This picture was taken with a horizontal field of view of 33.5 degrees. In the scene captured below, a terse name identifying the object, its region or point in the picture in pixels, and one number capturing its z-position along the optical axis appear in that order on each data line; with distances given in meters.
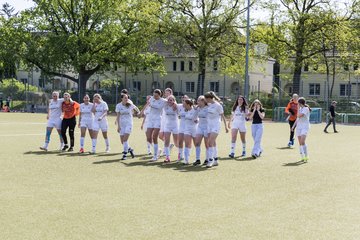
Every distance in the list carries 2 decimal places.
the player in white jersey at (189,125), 15.97
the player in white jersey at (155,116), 16.58
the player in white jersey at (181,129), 16.38
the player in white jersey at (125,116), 16.89
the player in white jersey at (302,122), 17.08
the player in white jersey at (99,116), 18.56
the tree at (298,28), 54.75
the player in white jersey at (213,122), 15.42
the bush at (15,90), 61.50
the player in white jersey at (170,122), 16.50
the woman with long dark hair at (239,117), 18.42
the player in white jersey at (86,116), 18.61
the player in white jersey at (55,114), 19.11
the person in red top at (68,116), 19.05
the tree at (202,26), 55.19
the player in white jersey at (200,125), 15.67
